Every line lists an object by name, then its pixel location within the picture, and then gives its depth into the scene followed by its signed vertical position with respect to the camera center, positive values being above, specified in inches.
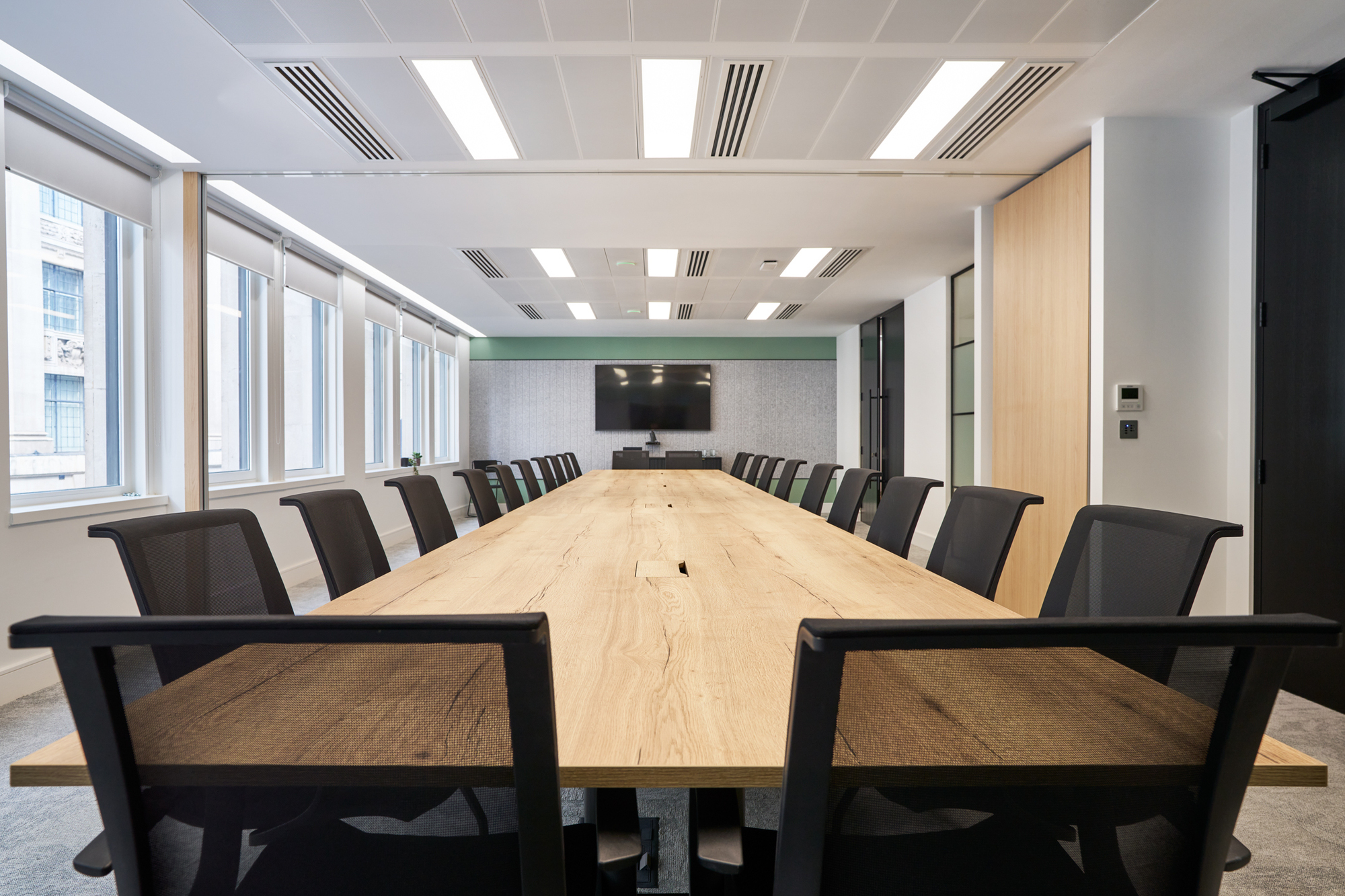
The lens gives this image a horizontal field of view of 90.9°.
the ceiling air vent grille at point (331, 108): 119.8 +66.1
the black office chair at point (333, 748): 21.8 -11.3
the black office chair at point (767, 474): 238.4 -13.3
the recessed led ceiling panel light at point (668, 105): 120.1 +66.3
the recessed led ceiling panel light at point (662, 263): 239.6 +66.4
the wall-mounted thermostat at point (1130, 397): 138.9 +8.3
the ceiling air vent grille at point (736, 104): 119.6 +65.8
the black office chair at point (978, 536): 71.6 -11.5
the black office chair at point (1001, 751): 21.4 -11.3
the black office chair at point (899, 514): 93.8 -11.2
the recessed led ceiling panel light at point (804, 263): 238.2 +66.1
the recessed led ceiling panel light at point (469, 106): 119.4 +66.3
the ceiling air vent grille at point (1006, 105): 121.0 +66.2
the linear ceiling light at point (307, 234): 187.5 +69.4
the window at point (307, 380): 241.0 +22.4
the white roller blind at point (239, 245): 188.4 +58.6
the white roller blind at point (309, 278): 228.5 +58.4
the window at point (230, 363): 194.4 +23.1
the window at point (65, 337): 133.3 +22.1
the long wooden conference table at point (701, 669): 23.6 -14.6
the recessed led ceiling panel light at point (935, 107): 121.4 +66.6
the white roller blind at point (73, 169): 127.9 +57.9
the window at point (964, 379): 259.1 +23.4
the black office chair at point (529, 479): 187.9 -12.7
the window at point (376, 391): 304.3 +22.2
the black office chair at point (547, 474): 225.3 -12.8
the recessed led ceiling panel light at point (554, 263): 238.7 +66.3
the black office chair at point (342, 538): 72.6 -11.8
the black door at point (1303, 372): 116.2 +12.1
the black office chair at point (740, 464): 312.3 -12.7
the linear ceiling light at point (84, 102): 121.2 +68.7
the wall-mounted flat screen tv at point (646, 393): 433.1 +29.7
